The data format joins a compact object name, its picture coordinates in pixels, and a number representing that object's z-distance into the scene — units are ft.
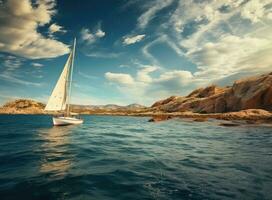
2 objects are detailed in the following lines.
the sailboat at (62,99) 151.43
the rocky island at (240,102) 198.59
